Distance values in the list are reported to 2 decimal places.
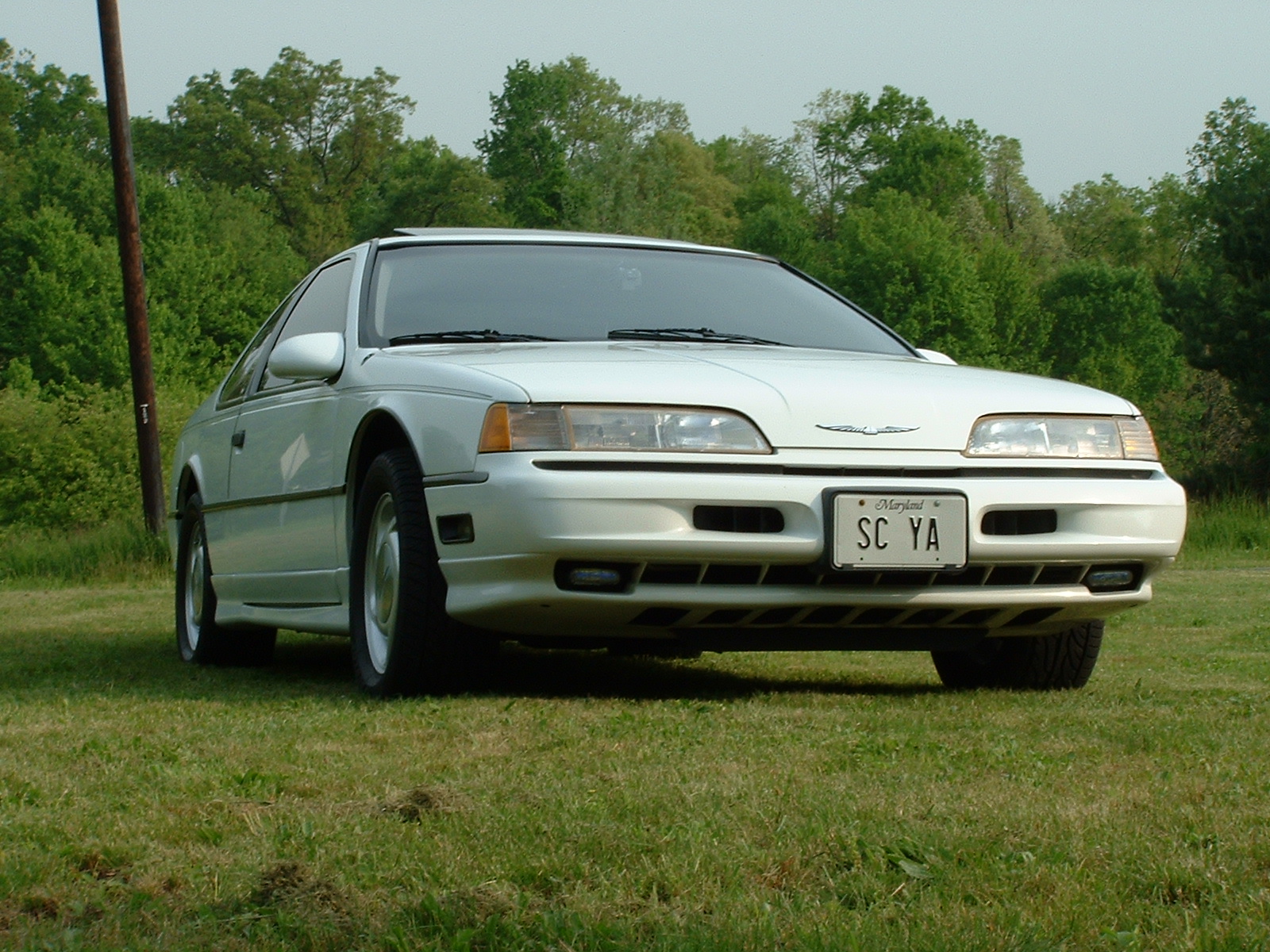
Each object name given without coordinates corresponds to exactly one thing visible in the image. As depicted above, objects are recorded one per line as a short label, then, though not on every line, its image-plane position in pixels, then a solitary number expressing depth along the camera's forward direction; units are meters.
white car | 4.73
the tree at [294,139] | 69.69
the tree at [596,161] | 63.96
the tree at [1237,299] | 40.41
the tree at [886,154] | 80.56
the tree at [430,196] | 66.12
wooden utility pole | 18.94
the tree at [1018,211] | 81.19
